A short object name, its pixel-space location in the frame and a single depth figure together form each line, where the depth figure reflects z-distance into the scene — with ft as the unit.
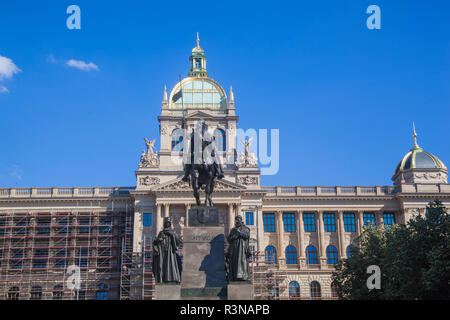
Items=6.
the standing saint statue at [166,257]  65.92
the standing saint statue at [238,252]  64.85
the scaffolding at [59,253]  217.15
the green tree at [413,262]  120.88
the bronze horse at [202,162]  72.23
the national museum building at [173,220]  217.77
